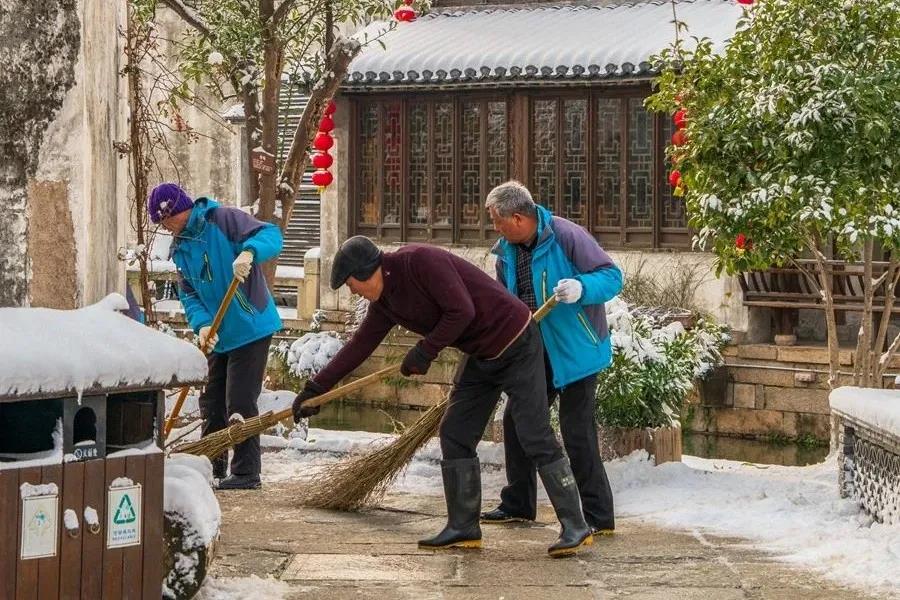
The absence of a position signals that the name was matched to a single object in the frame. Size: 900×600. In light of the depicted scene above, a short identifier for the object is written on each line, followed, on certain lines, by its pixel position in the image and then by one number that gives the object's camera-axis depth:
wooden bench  16.98
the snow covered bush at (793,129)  11.66
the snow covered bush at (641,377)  9.88
